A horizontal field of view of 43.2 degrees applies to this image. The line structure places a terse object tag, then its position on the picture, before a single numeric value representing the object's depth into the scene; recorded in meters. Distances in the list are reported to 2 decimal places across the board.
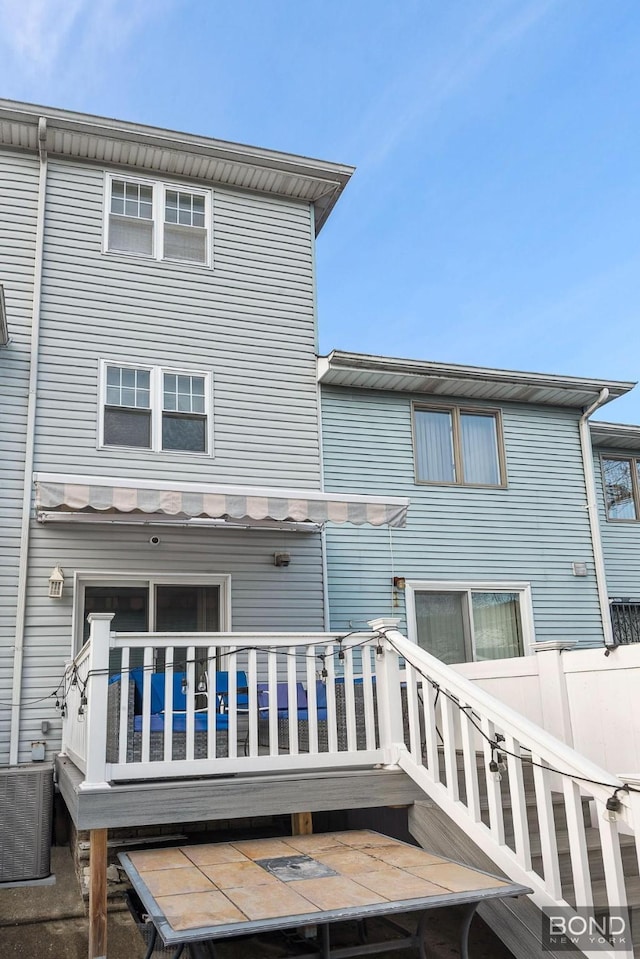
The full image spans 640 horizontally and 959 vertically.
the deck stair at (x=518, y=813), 3.92
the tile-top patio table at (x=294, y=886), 3.77
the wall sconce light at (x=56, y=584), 8.31
